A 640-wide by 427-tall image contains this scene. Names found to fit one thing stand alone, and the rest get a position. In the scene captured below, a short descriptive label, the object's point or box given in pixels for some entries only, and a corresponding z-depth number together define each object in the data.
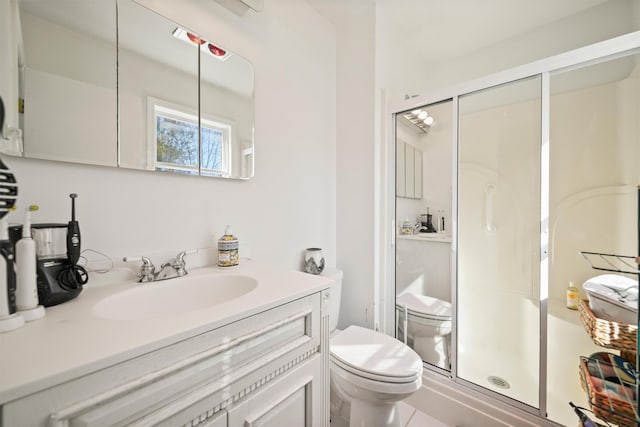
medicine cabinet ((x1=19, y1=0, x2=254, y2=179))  0.74
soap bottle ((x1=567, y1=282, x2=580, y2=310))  1.56
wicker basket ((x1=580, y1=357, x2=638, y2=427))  0.91
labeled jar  1.05
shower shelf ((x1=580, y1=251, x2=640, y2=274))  1.38
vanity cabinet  0.39
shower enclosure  1.35
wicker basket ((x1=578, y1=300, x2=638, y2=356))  0.92
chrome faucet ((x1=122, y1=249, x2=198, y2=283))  0.86
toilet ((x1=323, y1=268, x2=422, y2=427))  1.03
